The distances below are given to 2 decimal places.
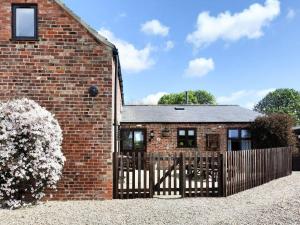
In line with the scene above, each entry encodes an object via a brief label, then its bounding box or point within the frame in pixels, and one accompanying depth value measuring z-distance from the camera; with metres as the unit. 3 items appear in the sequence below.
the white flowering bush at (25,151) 6.50
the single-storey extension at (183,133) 15.81
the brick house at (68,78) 7.30
